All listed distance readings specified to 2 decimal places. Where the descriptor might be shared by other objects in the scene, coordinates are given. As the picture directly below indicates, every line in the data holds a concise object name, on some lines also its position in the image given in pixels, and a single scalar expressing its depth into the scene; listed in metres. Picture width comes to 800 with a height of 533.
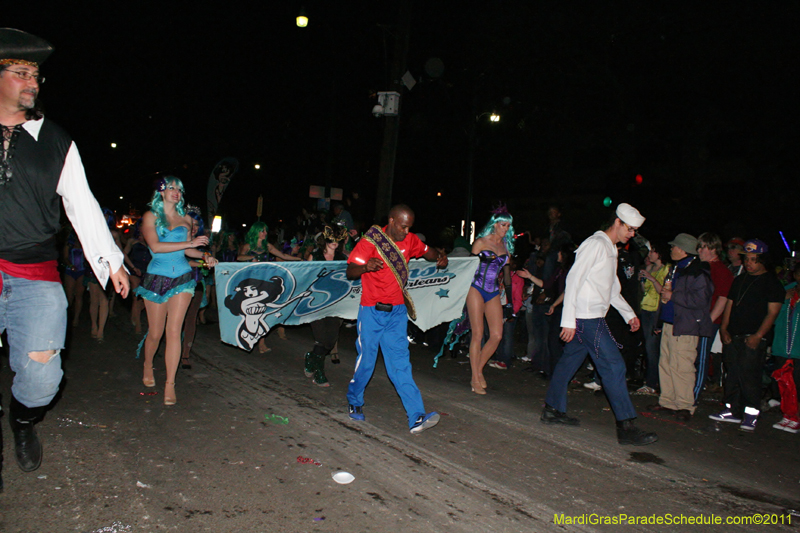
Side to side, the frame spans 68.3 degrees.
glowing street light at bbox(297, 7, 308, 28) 18.64
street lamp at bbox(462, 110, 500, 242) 22.14
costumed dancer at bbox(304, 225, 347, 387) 7.09
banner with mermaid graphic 6.75
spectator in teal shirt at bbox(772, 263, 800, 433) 6.33
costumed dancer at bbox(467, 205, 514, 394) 6.89
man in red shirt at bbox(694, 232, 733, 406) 6.75
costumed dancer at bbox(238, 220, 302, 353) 8.89
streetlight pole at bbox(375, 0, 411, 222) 14.78
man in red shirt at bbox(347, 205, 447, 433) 5.32
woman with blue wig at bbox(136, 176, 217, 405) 5.84
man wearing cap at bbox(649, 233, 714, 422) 6.58
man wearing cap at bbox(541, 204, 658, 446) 5.45
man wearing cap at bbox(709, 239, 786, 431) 6.30
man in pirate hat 3.37
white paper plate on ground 4.11
